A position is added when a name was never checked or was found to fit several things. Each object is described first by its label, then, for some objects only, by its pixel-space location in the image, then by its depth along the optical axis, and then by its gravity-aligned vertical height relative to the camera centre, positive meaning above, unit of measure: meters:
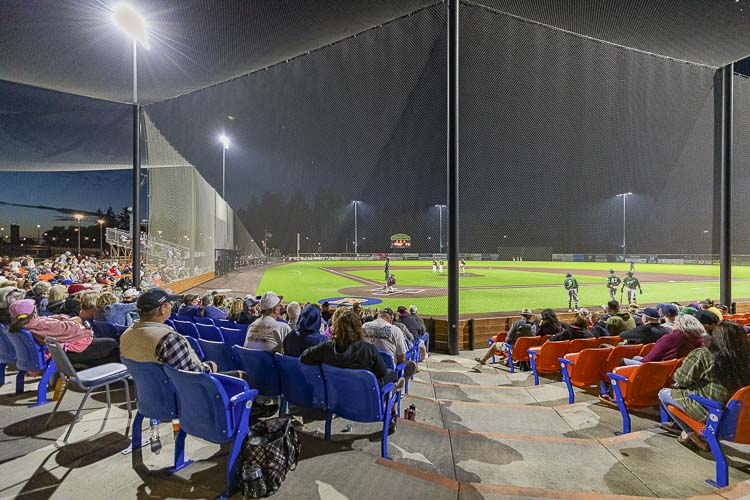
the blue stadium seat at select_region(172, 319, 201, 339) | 5.15 -1.23
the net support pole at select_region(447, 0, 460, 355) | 7.65 +1.80
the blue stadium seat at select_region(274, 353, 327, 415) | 2.94 -1.21
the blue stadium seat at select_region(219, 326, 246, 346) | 4.81 -1.25
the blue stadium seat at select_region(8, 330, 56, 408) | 3.82 -1.23
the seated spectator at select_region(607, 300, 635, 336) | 5.55 -1.25
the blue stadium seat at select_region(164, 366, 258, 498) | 2.14 -1.07
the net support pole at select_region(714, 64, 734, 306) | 10.21 +1.78
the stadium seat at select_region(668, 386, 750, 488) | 2.37 -1.30
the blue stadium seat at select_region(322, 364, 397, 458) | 2.64 -1.20
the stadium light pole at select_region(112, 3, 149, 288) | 10.04 +2.26
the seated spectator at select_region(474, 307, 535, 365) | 6.02 -1.45
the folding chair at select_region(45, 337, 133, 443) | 3.07 -1.24
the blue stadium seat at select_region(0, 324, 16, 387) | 4.22 -1.30
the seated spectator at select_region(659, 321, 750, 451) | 2.61 -0.97
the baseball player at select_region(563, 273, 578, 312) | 12.88 -1.53
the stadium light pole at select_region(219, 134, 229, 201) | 16.99 +4.98
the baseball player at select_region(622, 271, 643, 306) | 14.45 -1.58
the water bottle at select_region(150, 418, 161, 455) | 2.60 -1.49
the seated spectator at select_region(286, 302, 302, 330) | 5.15 -0.98
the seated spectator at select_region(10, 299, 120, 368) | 3.86 -0.96
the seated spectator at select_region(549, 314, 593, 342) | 5.39 -1.37
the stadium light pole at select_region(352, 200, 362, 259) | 17.64 +1.19
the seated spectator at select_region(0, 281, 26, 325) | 5.05 -0.75
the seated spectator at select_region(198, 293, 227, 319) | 6.34 -1.18
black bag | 2.03 -1.32
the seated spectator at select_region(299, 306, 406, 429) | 2.82 -0.87
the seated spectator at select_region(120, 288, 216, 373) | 2.38 -0.68
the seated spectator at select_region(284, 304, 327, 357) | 3.35 -0.87
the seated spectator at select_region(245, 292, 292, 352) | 3.59 -0.93
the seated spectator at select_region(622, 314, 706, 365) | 3.54 -0.97
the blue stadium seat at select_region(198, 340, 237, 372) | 3.79 -1.20
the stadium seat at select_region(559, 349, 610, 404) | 4.00 -1.42
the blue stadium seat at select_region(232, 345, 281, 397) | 3.22 -1.18
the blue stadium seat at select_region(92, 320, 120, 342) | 4.52 -1.09
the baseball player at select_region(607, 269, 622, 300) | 14.48 -1.50
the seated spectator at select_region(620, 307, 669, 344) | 4.71 -1.20
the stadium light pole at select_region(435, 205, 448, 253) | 13.74 +1.32
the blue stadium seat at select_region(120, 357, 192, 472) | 2.43 -1.11
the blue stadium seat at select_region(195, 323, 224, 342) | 4.99 -1.27
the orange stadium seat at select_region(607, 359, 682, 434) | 3.29 -1.34
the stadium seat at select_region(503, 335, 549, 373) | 5.77 -1.74
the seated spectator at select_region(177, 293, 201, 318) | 6.36 -1.15
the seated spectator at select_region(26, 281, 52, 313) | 6.38 -0.96
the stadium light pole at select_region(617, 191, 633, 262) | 22.23 +3.41
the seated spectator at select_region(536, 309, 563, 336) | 5.85 -1.33
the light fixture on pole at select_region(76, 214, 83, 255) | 32.54 +2.18
